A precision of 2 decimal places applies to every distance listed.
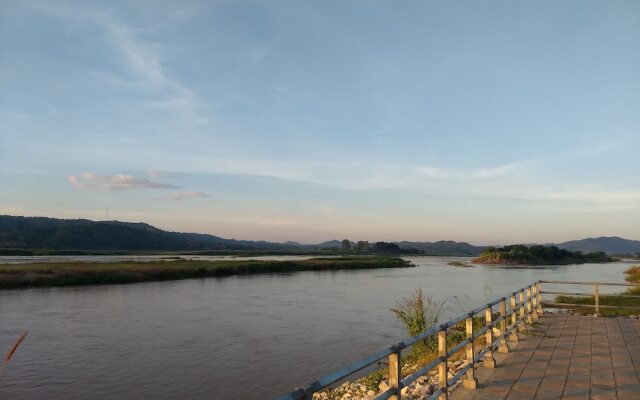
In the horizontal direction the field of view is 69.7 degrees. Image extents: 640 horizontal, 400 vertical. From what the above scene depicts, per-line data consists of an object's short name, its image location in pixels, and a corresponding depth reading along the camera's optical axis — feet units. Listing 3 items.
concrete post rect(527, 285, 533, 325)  47.39
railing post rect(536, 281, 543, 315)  55.29
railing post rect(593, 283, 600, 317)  55.44
